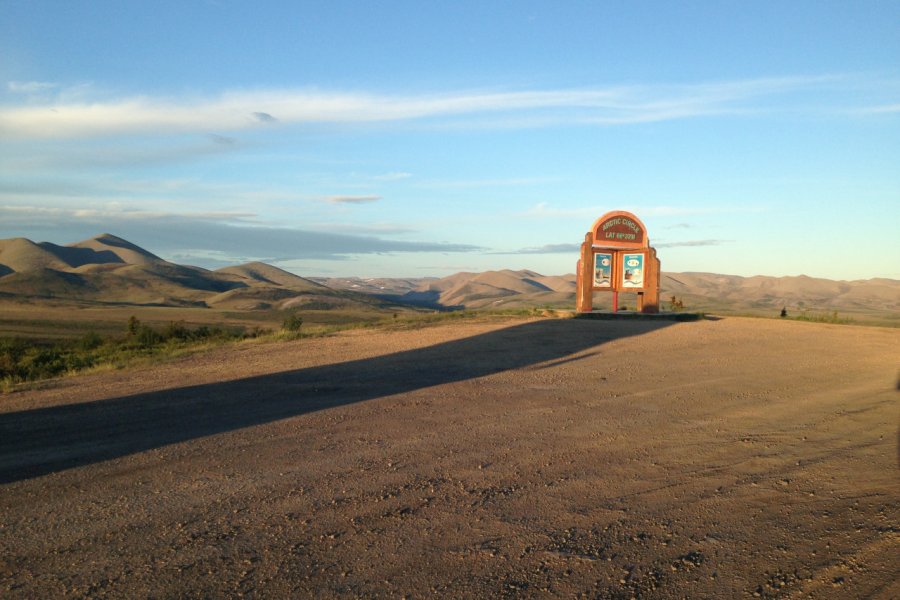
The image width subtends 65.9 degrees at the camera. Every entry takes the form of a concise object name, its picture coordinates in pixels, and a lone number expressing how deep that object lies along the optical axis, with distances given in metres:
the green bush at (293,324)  31.14
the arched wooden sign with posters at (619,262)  27.14
